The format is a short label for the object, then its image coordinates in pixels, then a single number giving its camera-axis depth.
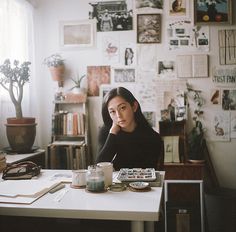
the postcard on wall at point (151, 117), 3.54
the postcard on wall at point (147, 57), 3.52
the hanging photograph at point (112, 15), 3.53
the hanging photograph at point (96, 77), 3.62
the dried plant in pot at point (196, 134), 3.23
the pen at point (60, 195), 1.41
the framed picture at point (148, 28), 3.49
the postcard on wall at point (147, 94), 3.53
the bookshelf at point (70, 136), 3.47
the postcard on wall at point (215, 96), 3.43
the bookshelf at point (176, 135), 3.25
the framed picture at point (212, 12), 3.37
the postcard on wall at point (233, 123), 3.42
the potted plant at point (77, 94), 3.54
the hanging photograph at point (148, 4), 3.49
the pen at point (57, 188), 1.54
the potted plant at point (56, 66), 3.58
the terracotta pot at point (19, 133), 2.94
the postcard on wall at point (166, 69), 3.49
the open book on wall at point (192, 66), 3.42
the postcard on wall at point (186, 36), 3.43
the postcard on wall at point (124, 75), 3.57
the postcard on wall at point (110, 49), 3.58
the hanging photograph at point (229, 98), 3.42
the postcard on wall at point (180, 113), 3.45
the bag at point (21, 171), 1.83
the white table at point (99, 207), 1.24
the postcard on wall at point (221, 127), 3.42
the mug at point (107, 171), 1.58
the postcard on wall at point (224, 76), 3.40
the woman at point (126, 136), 2.18
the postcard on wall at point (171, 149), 3.21
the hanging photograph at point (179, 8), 3.46
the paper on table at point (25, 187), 1.48
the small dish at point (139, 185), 1.51
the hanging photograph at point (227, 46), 3.38
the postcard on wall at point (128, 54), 3.55
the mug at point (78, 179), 1.59
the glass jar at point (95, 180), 1.50
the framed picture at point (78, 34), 3.63
